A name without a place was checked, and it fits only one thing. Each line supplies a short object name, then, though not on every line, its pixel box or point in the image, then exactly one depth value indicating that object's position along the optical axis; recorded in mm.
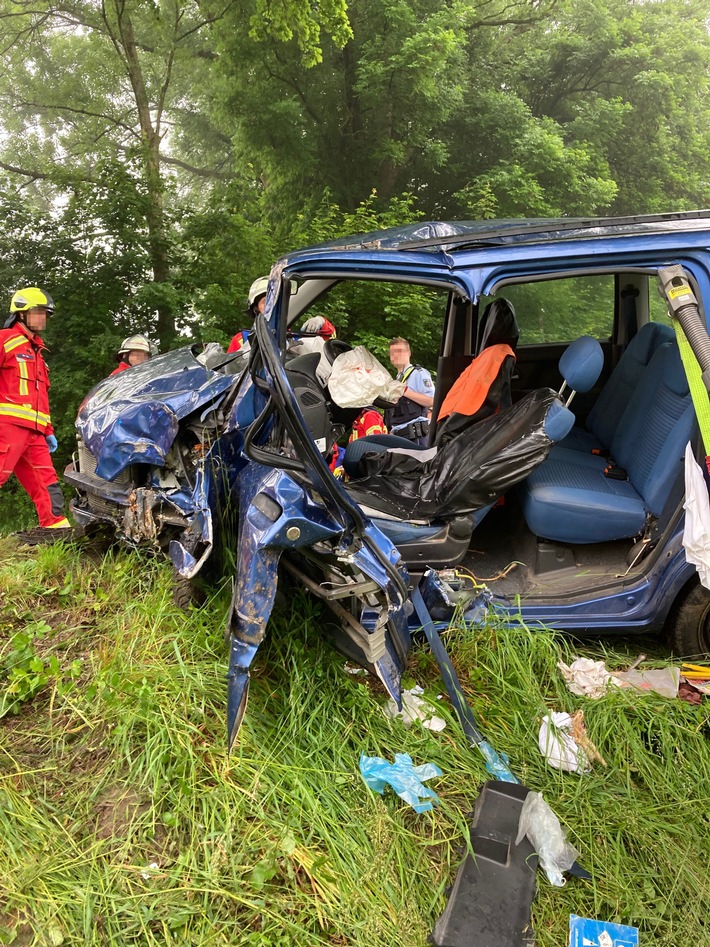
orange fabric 3139
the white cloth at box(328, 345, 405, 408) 2754
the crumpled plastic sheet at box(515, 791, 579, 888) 2014
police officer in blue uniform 5637
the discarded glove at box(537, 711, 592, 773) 2338
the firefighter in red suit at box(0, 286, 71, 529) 4902
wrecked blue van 2186
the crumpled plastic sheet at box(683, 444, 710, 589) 2420
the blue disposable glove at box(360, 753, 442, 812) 2160
